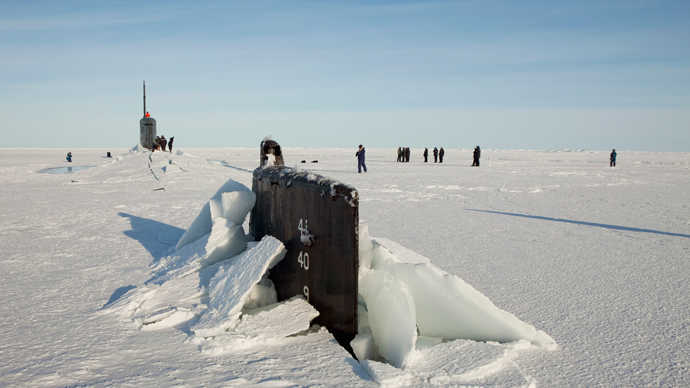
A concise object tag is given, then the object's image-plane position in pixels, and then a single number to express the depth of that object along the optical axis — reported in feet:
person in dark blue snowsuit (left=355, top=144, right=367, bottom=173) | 68.69
